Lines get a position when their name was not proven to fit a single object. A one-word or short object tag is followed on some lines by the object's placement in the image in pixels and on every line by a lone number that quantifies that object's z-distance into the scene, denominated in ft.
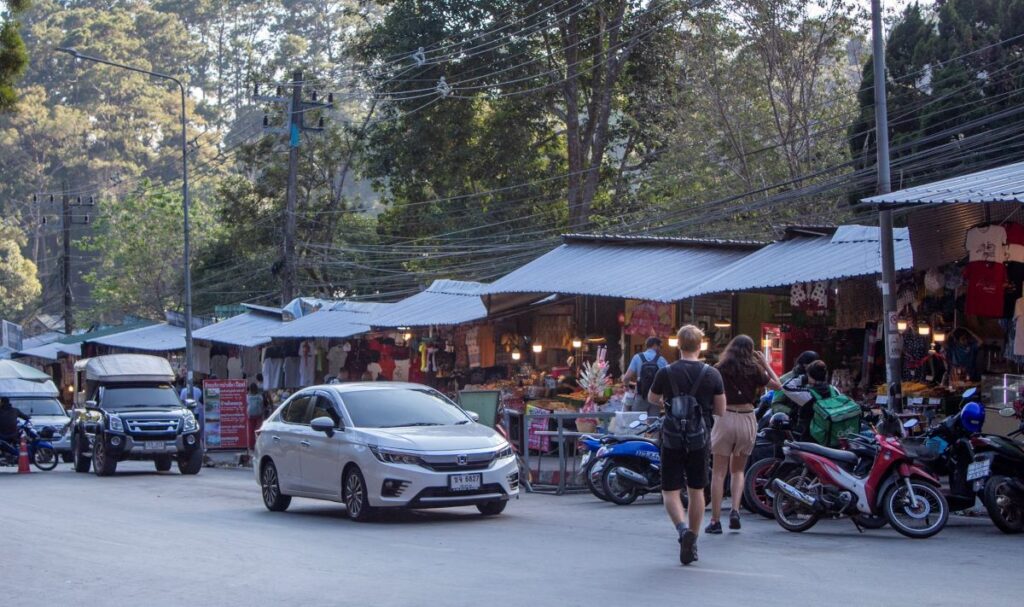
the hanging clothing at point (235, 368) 128.16
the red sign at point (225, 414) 94.68
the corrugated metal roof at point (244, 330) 106.30
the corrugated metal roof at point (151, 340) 131.95
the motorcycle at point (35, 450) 90.79
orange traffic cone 87.61
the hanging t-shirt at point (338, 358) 105.70
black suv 81.56
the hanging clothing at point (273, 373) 113.19
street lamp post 107.77
